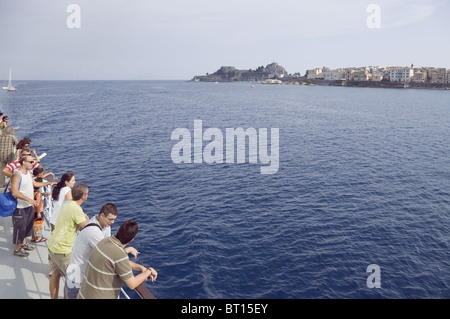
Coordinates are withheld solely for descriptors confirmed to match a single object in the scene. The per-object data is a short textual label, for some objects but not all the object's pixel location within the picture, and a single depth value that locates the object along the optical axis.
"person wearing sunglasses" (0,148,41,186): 9.34
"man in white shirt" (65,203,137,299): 5.66
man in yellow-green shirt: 6.43
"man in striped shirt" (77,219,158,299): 4.89
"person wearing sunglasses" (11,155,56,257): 8.23
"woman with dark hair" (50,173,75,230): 7.61
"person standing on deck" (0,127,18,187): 11.77
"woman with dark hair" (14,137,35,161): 10.61
